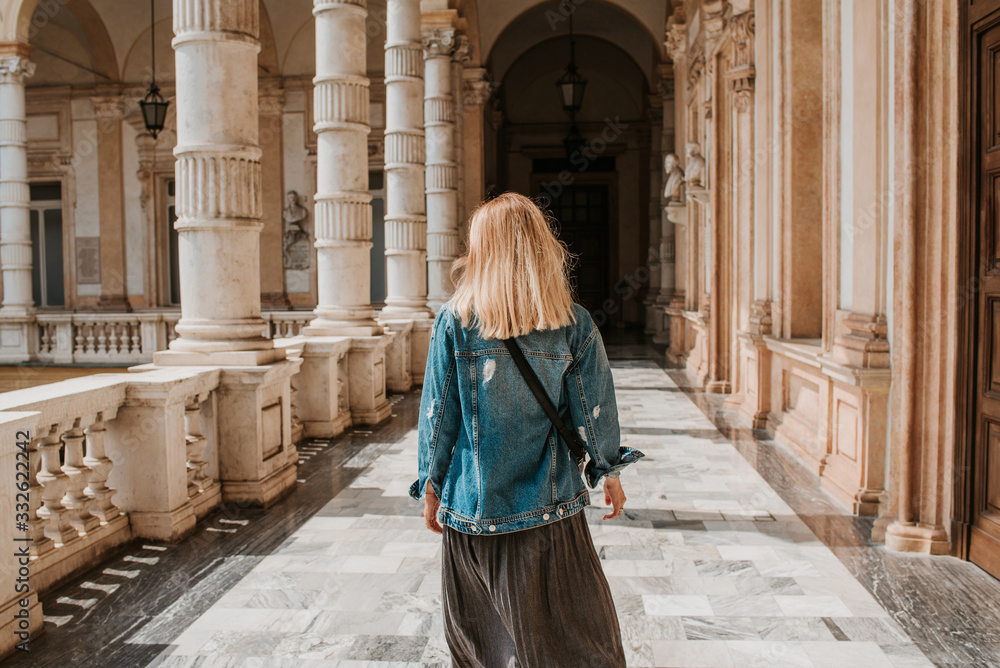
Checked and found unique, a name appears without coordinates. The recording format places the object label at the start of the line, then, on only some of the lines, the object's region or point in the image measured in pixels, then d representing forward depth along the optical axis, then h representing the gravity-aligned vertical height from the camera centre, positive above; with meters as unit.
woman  2.32 -0.45
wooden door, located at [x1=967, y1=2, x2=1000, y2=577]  3.98 -0.07
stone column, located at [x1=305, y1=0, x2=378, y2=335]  8.42 +1.26
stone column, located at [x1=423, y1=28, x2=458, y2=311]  13.50 +2.10
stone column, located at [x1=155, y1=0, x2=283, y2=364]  5.45 +0.81
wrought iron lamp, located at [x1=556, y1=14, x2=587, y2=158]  14.98 +3.63
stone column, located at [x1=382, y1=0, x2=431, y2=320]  11.01 +1.72
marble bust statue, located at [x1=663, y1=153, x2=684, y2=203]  13.35 +1.82
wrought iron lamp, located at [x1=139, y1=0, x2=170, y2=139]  12.96 +2.86
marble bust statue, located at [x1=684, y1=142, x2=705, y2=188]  11.24 +1.70
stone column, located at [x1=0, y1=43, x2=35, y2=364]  13.84 +1.42
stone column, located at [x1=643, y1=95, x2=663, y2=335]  21.02 +2.18
